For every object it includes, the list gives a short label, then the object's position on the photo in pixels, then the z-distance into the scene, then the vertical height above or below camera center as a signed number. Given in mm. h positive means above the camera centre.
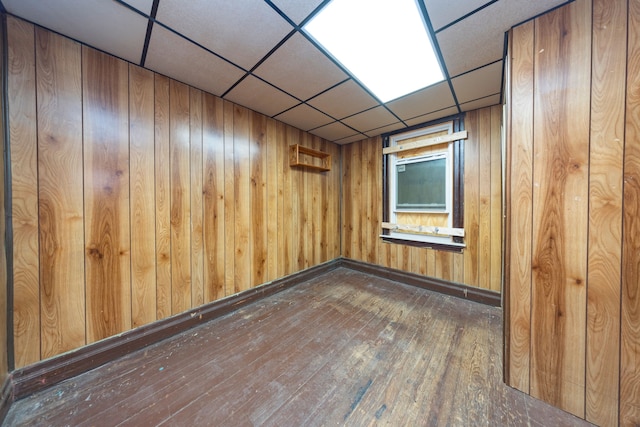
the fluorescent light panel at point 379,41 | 1184 +1142
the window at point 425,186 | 2596 +323
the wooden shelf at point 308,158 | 2859 +811
